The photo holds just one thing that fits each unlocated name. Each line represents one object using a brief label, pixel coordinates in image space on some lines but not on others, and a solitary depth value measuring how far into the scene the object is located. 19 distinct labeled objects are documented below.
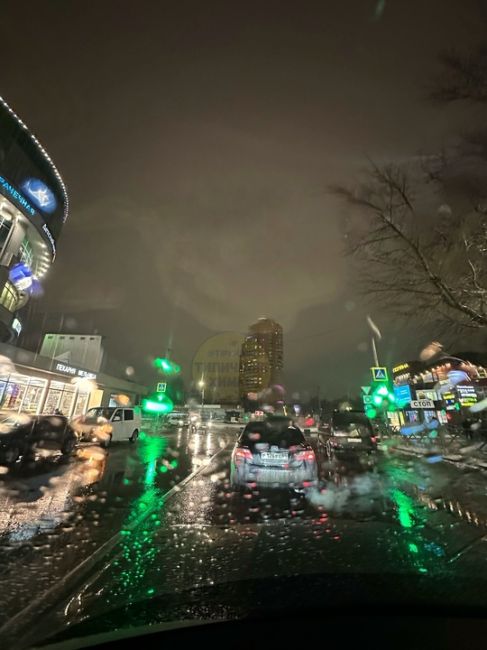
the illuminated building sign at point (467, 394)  32.88
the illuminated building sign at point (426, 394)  40.07
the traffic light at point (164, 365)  21.42
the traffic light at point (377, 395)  20.75
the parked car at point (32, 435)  10.69
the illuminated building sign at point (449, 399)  34.69
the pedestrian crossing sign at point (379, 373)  20.56
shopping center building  24.48
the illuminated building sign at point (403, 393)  48.27
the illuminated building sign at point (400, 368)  71.18
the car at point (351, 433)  14.25
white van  15.55
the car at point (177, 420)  38.38
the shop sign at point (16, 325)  28.28
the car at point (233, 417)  46.39
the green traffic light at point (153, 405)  33.25
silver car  7.09
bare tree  11.47
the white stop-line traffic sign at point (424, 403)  20.86
